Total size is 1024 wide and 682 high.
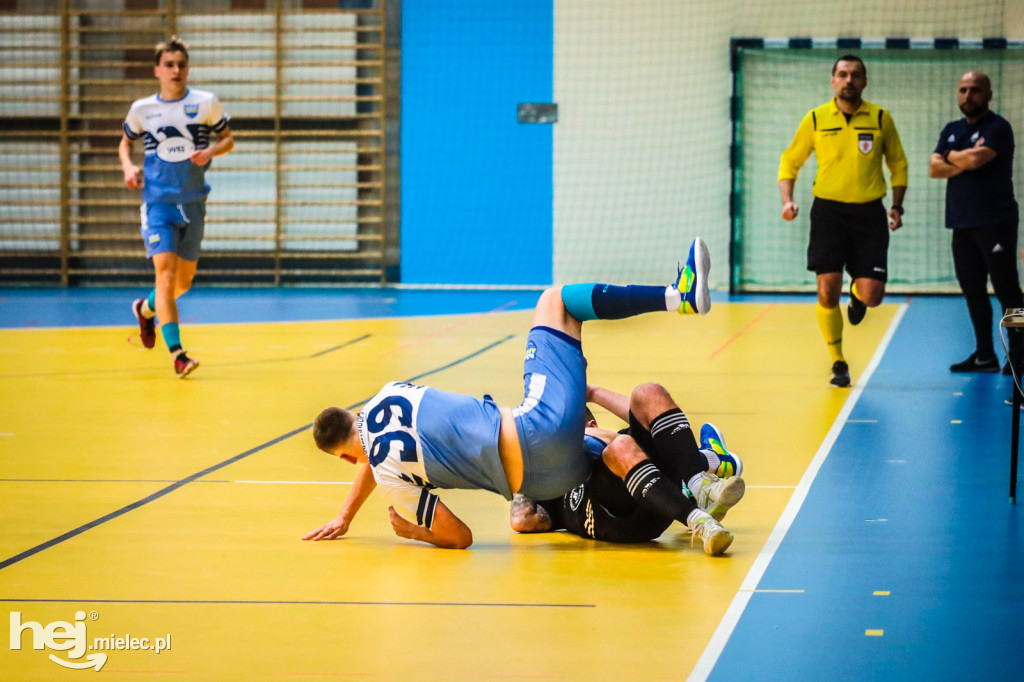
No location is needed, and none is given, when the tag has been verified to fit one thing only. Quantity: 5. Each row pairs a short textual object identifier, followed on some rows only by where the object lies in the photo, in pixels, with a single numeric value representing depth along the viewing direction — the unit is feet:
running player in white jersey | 58.90
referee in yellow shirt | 54.54
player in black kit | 27.55
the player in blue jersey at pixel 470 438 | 27.30
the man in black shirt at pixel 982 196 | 56.34
